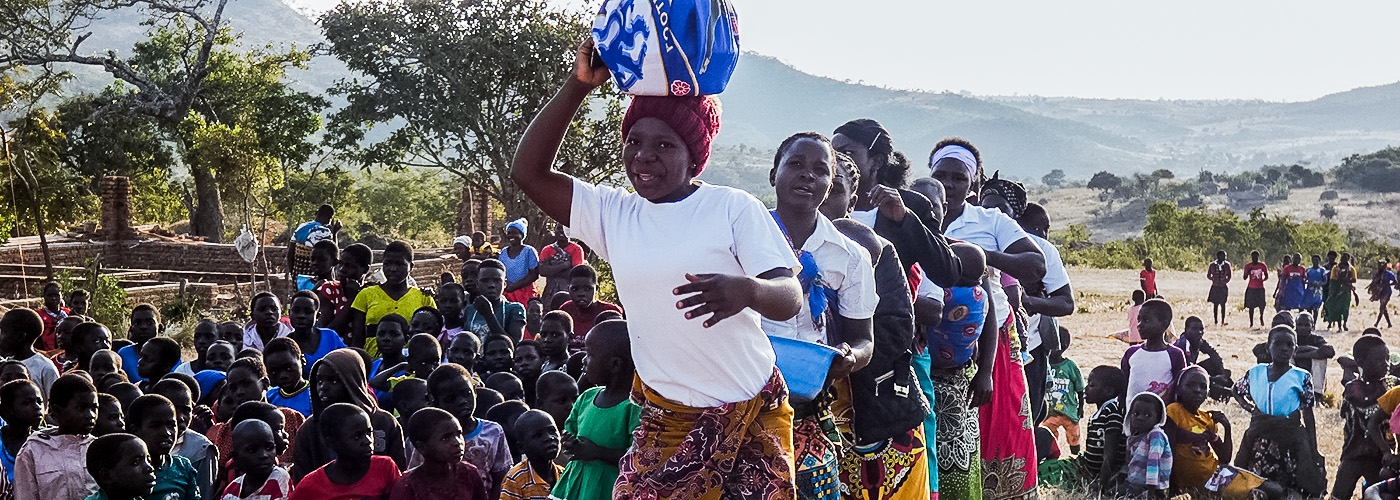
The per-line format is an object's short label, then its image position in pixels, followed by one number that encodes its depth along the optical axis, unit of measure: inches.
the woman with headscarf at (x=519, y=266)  366.3
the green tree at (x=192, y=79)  1042.1
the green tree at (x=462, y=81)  855.1
